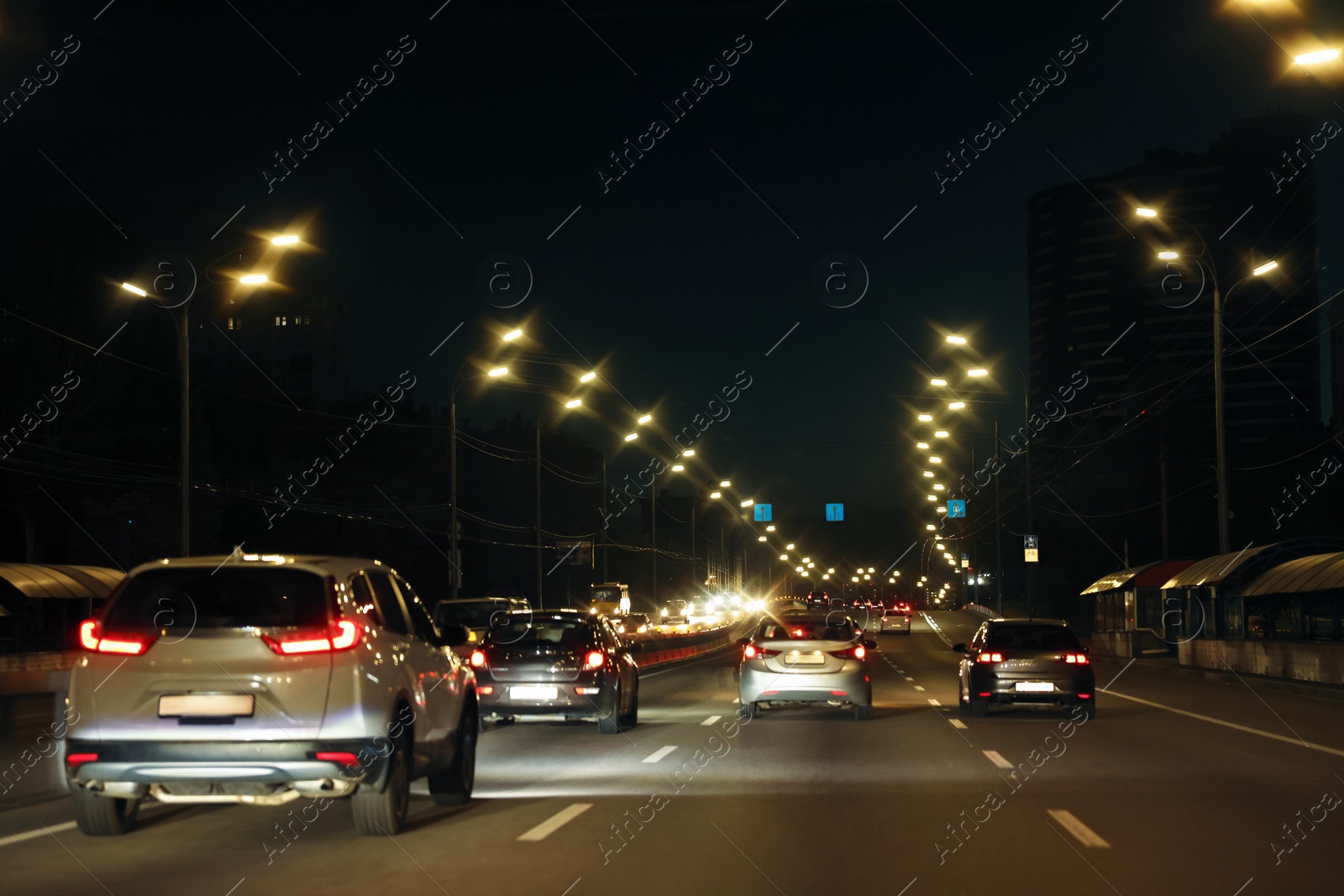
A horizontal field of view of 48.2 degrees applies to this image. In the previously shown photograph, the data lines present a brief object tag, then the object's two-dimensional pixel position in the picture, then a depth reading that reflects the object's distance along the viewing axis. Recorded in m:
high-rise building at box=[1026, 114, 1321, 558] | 89.00
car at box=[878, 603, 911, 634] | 81.94
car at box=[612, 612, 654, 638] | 72.19
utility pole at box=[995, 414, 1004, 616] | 57.19
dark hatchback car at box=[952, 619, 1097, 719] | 20.83
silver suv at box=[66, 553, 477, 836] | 9.09
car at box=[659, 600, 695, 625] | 96.44
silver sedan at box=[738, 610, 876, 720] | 20.83
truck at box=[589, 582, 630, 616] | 96.44
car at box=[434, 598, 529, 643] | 29.23
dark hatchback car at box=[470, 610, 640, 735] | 18.62
